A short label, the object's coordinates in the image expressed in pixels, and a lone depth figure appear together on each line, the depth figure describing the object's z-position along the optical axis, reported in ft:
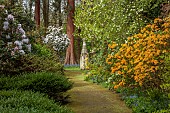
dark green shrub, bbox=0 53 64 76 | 27.30
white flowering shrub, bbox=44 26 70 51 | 66.90
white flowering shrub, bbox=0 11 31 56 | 27.53
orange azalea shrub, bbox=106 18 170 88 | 25.00
